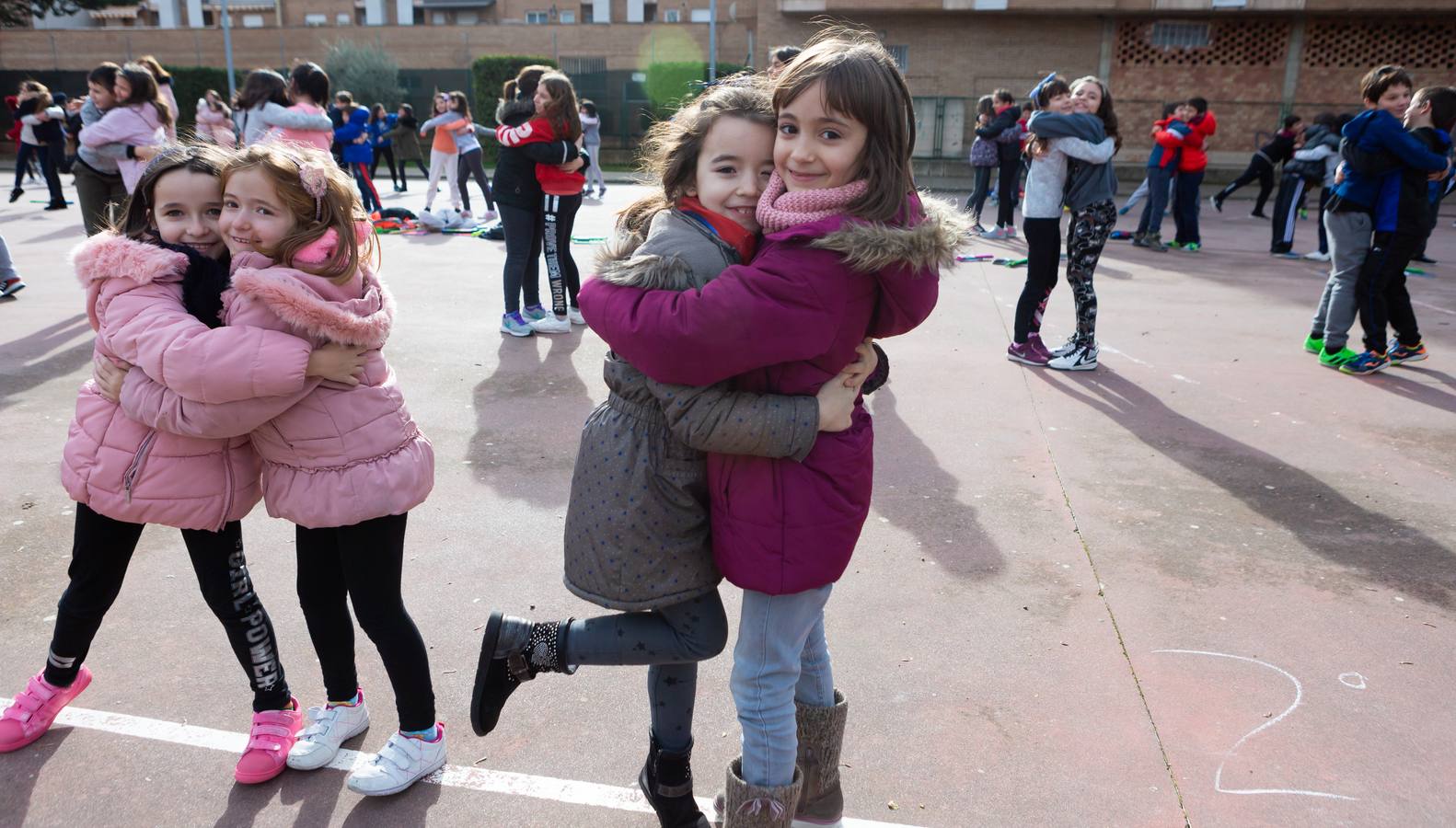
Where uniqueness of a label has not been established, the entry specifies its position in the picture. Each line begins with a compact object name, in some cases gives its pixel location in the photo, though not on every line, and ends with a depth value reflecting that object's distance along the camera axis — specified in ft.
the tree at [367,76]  106.63
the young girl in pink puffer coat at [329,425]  7.22
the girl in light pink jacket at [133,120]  22.65
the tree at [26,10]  135.23
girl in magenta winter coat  6.06
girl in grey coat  6.33
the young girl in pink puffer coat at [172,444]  7.02
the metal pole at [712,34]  89.42
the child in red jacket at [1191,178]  41.14
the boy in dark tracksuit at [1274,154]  46.62
